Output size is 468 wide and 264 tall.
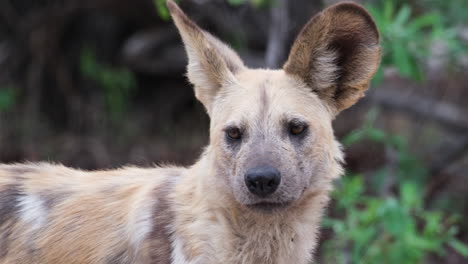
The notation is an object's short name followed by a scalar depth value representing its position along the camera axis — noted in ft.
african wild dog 23.35
